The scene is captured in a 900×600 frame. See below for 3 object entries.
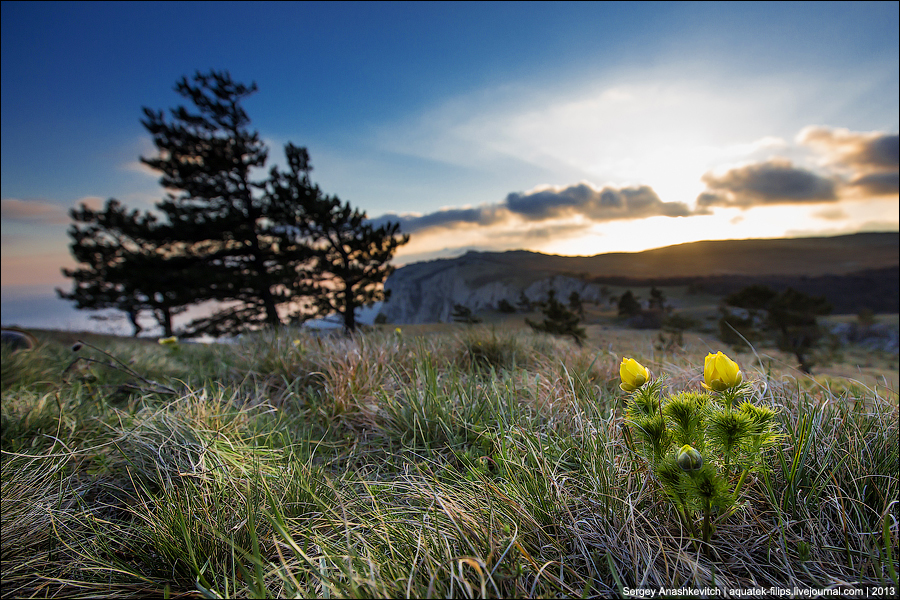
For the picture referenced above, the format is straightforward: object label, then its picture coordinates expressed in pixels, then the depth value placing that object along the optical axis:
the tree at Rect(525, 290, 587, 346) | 13.56
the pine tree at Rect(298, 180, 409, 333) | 15.60
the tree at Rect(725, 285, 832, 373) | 17.70
